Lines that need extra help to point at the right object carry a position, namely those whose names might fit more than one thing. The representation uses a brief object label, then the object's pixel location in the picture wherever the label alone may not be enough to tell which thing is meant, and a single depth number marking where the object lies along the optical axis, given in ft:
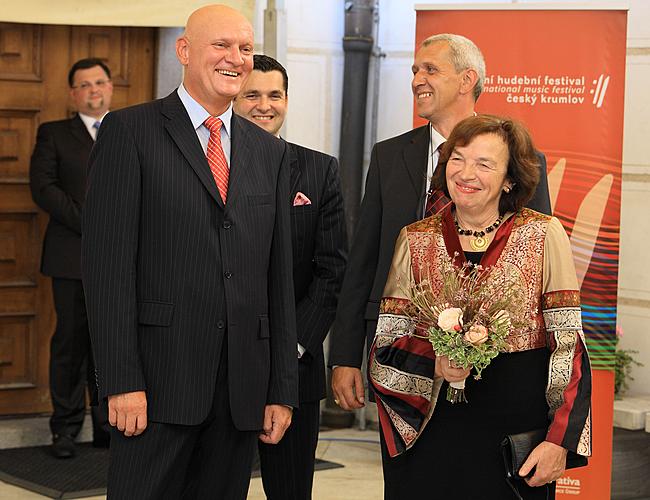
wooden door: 20.81
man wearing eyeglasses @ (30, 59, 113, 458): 19.56
